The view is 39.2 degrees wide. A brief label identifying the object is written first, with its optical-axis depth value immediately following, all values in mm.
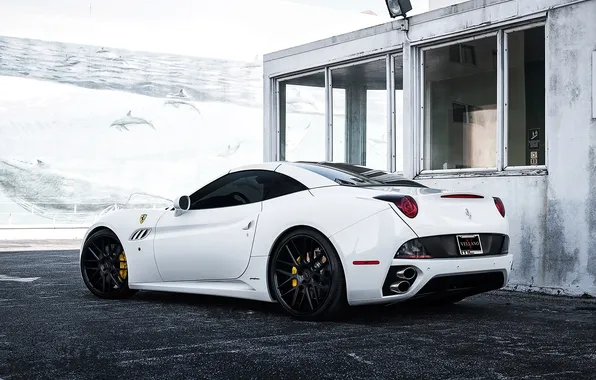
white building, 8992
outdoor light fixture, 11066
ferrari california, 6125
